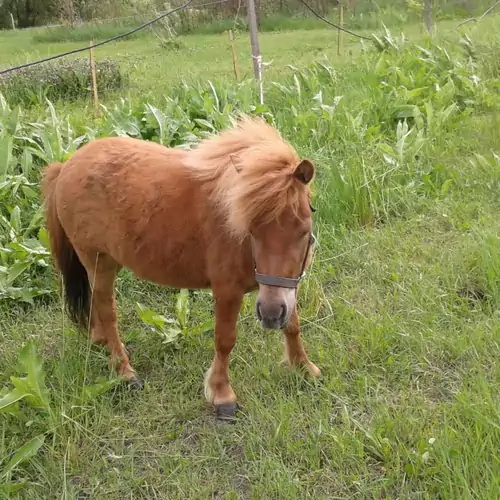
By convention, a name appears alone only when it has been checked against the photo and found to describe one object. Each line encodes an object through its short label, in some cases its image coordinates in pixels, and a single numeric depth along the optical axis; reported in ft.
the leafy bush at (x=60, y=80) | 24.95
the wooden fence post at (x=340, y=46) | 31.62
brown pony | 6.48
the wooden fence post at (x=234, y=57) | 23.46
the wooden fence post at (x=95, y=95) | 20.33
